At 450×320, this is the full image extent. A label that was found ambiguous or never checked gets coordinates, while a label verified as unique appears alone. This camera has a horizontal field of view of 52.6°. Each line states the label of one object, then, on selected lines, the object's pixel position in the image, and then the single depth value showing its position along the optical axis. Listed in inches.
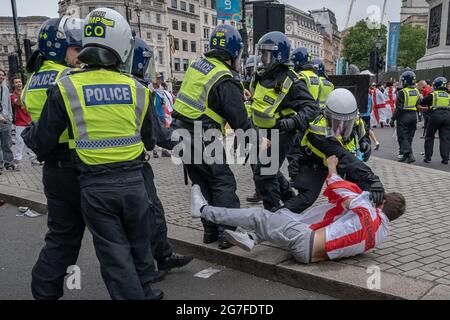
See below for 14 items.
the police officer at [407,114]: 414.6
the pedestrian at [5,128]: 373.1
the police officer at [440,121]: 404.8
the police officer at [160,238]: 151.7
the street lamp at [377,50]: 1059.3
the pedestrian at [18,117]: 390.3
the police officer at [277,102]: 191.2
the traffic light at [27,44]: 616.7
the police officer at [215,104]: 160.7
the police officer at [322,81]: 293.6
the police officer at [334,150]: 158.6
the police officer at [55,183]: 121.5
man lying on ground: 146.3
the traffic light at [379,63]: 1071.3
